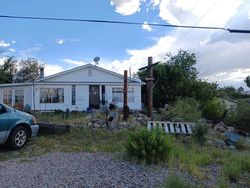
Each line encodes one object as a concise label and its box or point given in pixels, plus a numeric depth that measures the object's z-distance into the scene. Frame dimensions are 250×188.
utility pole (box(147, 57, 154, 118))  9.87
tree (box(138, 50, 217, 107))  17.29
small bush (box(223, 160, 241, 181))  4.23
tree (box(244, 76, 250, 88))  39.82
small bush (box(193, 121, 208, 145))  6.76
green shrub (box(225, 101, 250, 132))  11.06
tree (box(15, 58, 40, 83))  26.43
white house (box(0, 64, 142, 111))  15.79
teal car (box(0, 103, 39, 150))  5.65
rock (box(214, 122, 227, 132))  9.62
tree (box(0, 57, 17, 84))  25.44
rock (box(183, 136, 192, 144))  6.85
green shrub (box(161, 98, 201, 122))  9.67
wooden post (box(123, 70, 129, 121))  9.88
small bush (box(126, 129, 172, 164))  4.42
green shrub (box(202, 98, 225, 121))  12.85
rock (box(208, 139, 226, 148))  6.97
